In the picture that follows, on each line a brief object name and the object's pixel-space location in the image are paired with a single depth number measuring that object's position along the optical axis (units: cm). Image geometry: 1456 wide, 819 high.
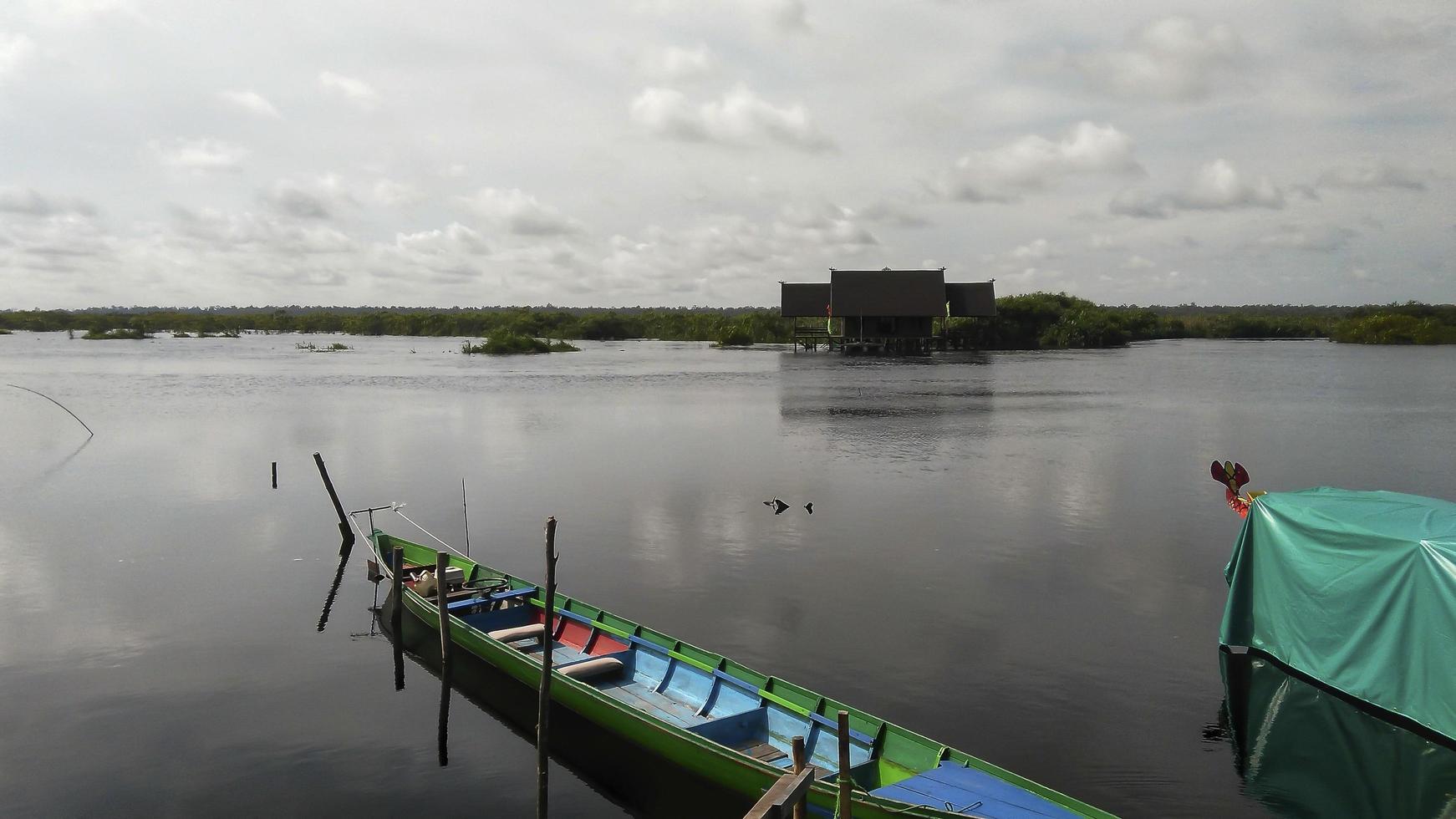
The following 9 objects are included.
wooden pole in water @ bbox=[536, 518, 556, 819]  1023
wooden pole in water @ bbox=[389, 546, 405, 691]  1503
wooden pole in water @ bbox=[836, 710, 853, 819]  803
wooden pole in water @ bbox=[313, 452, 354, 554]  2276
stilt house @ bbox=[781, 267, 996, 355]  8638
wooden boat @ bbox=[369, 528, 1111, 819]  888
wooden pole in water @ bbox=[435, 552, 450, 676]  1338
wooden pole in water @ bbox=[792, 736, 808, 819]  757
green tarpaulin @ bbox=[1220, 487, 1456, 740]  1110
